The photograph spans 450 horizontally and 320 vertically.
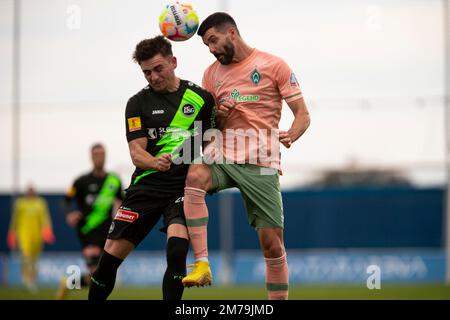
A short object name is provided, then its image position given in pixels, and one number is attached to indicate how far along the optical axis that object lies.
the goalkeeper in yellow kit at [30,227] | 19.44
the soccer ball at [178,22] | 7.89
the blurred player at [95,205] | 13.04
